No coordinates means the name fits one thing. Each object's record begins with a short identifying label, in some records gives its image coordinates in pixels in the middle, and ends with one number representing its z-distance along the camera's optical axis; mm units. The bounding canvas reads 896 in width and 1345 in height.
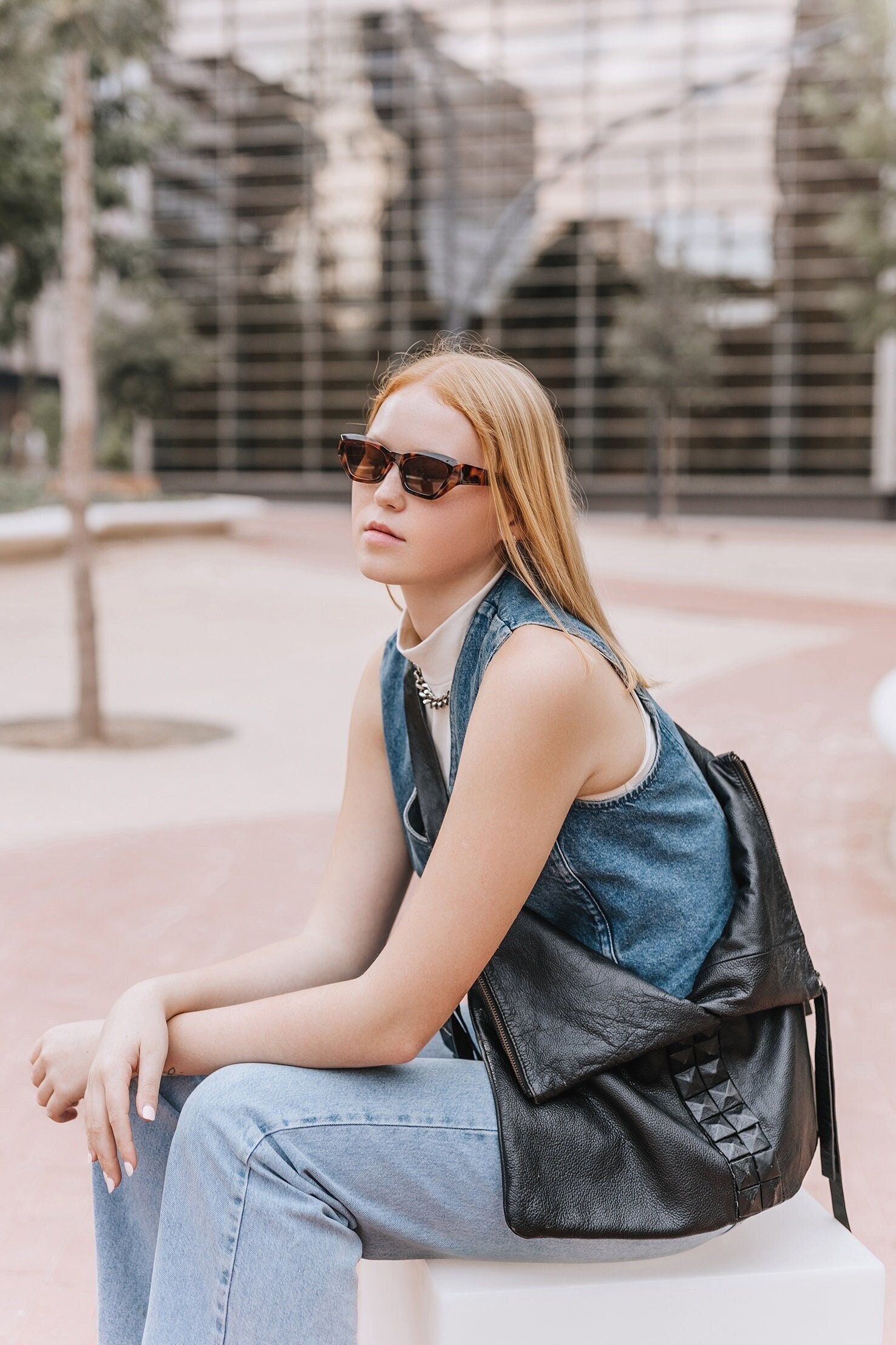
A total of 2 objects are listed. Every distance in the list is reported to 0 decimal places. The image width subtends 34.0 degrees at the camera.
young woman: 1609
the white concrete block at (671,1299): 1655
